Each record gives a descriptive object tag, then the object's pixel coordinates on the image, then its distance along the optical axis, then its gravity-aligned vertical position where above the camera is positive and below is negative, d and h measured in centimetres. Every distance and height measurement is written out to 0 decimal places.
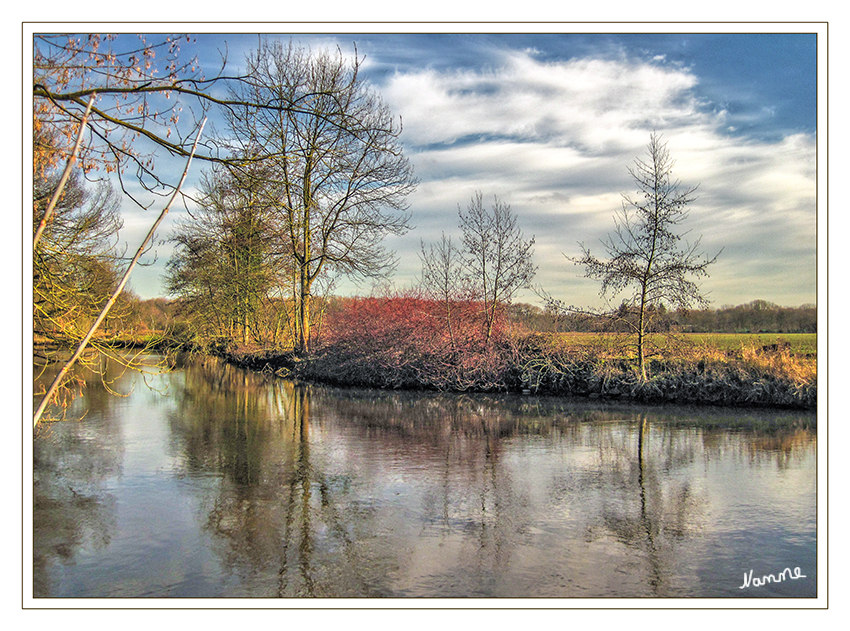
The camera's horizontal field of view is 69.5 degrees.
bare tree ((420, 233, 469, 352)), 2034 +66
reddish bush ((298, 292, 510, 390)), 1925 -132
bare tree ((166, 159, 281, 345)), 2808 +190
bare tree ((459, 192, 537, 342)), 1980 +144
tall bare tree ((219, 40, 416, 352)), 2241 +370
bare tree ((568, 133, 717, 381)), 1683 +108
